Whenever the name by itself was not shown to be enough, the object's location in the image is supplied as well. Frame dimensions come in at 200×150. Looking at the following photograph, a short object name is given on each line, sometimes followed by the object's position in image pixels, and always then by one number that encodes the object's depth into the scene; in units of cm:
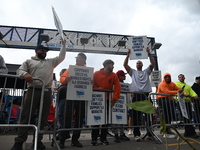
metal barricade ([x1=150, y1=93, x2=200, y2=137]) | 443
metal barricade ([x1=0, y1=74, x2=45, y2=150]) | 274
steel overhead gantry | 1016
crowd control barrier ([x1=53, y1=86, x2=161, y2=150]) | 339
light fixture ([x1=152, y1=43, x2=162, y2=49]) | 891
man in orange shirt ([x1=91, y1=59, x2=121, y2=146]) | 372
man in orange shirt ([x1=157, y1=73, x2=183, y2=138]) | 448
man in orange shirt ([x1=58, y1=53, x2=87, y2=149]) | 319
